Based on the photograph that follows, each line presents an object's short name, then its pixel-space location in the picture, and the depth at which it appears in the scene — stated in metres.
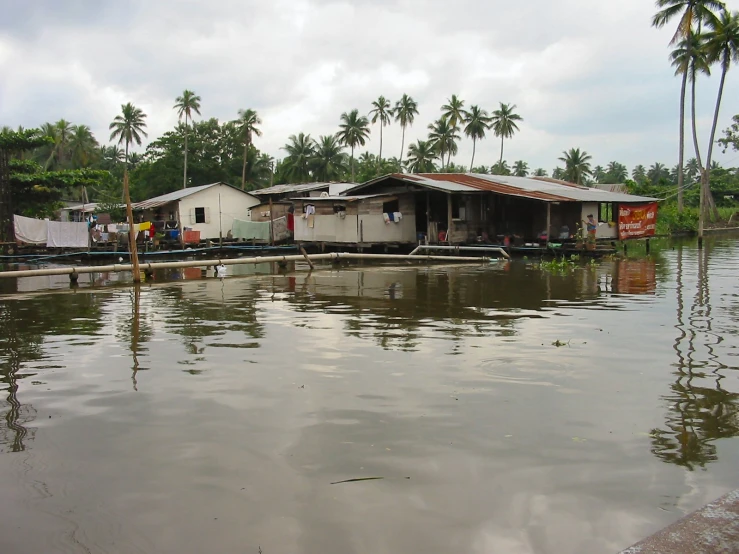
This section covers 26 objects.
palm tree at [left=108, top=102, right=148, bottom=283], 56.38
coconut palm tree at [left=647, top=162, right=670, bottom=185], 98.62
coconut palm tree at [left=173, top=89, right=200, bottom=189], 53.94
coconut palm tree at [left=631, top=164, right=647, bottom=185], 107.29
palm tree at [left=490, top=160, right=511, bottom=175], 70.06
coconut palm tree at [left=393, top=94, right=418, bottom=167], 62.88
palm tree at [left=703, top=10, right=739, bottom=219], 40.40
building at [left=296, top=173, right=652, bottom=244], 28.30
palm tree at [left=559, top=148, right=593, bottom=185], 66.06
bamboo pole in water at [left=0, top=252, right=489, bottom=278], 16.69
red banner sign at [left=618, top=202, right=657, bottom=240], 30.25
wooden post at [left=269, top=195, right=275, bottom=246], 33.91
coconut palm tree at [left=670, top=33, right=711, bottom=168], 40.84
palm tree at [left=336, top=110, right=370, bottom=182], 59.47
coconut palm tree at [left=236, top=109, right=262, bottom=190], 55.57
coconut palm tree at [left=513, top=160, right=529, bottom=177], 92.50
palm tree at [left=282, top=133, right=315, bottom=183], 58.12
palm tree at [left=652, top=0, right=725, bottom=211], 38.88
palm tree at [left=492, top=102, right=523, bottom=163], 63.47
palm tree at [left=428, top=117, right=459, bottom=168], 60.66
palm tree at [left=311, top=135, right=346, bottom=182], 58.41
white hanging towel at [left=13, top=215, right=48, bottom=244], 29.41
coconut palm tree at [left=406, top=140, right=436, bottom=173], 61.56
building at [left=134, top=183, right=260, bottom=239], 36.91
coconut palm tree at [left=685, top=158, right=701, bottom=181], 103.39
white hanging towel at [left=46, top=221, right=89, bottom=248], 29.92
